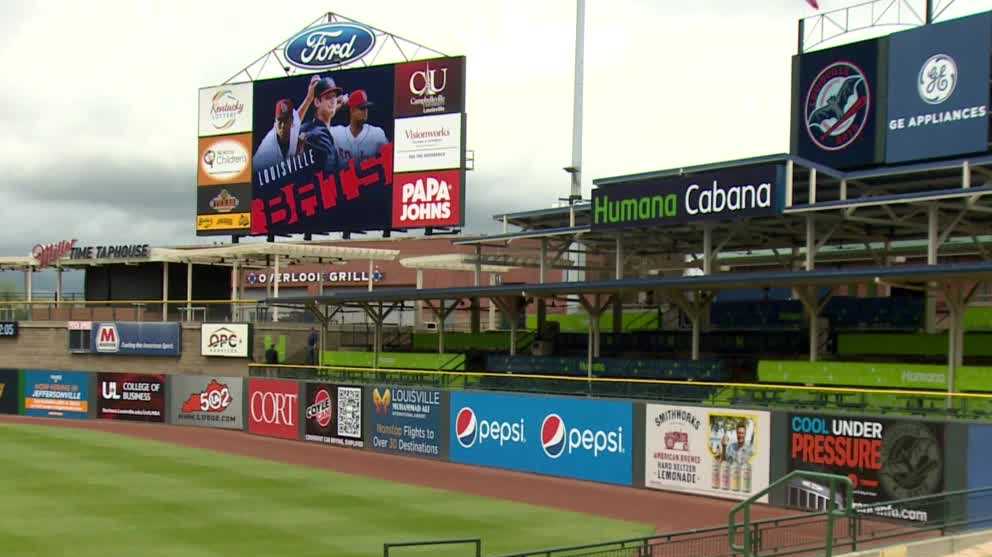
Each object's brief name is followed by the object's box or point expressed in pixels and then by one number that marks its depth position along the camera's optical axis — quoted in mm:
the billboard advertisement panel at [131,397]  44906
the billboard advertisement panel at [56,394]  47031
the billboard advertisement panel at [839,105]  35031
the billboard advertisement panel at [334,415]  37062
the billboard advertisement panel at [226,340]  44406
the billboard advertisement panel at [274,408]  39562
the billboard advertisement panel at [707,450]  25328
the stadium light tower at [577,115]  42219
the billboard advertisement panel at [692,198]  29422
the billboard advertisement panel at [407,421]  34188
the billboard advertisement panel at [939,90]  31594
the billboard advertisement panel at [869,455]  21844
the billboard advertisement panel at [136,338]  46344
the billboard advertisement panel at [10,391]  49281
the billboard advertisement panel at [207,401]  42344
